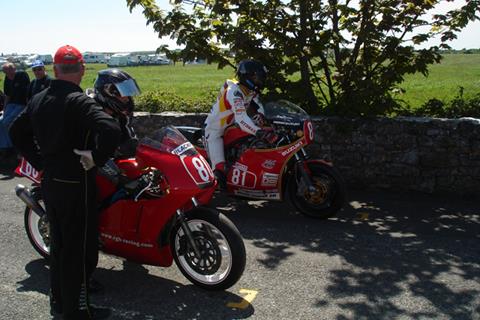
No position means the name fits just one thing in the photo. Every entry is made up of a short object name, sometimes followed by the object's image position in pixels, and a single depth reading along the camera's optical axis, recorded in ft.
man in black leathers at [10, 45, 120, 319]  11.48
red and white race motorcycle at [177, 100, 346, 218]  20.68
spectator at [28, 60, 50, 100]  30.50
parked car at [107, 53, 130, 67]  229.25
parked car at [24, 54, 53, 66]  257.83
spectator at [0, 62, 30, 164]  32.09
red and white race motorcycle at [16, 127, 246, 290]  14.05
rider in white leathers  21.36
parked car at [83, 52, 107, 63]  275.55
